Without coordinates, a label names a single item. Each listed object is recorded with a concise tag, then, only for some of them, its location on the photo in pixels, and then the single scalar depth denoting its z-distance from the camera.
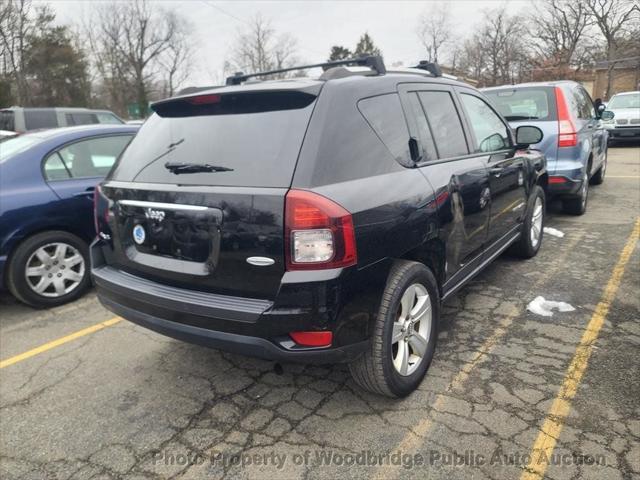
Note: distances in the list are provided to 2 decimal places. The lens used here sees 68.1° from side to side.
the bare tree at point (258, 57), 55.56
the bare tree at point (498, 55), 44.69
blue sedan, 3.96
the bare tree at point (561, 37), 41.44
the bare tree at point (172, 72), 56.34
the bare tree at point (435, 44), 50.88
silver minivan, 12.80
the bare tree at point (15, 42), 27.87
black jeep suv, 2.10
